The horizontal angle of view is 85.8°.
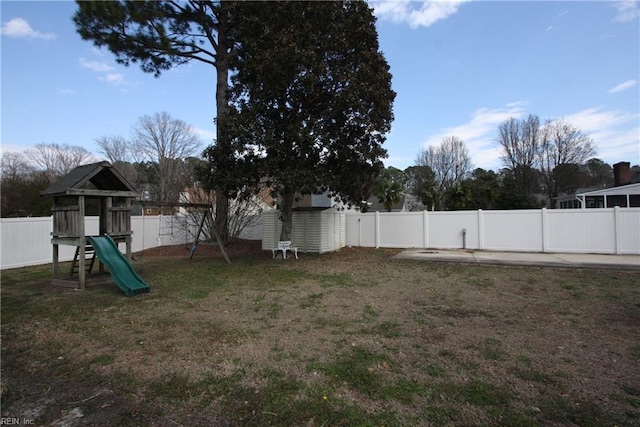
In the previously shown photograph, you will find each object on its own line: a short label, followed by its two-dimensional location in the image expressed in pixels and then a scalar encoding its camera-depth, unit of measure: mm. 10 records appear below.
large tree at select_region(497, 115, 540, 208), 37469
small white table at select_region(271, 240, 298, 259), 11703
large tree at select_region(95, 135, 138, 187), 36719
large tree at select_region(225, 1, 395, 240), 9469
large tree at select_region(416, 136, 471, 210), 42469
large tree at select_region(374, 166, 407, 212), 26438
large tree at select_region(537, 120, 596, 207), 36156
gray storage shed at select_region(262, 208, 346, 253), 13469
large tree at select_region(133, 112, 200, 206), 36375
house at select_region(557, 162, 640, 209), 21938
